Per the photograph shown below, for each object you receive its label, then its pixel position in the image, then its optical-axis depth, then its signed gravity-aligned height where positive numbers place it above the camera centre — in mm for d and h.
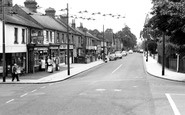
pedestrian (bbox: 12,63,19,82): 24331 -1837
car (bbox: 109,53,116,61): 65812 -1299
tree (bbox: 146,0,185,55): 20141 +2546
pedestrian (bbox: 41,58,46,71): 34950 -1726
